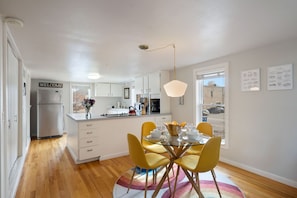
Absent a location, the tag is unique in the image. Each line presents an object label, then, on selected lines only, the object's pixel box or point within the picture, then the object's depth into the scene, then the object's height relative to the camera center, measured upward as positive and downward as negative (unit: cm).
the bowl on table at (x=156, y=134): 246 -55
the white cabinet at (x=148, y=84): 483 +44
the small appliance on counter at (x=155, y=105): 499 -24
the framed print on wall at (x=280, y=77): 255 +32
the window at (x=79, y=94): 702 +16
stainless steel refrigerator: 573 -54
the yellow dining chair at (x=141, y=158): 216 -83
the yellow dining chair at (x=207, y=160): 199 -77
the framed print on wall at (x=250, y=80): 293 +31
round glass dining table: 221 -61
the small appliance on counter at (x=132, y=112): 448 -41
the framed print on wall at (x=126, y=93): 754 +21
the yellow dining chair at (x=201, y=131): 277 -63
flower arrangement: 420 -14
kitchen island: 354 -88
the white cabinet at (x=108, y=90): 730 +36
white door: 251 -16
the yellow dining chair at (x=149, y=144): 285 -87
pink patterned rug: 231 -137
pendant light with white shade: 251 +14
